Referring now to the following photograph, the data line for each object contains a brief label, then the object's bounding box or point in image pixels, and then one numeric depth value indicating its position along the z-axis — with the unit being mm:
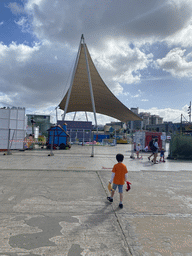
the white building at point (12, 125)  18359
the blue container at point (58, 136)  21688
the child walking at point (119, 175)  5013
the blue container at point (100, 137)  43962
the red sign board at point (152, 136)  21688
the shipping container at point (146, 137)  21781
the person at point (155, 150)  12927
